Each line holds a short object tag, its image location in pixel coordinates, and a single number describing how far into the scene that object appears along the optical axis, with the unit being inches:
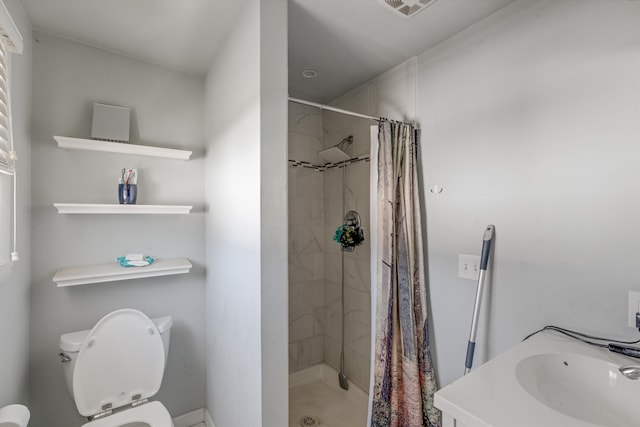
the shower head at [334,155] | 85.6
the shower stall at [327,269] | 86.5
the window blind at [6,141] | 37.2
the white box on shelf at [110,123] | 65.5
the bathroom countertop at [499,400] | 26.3
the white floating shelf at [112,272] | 58.7
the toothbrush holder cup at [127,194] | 66.6
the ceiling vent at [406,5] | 52.5
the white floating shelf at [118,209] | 59.5
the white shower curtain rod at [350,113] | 59.6
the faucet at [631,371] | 33.8
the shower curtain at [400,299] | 61.5
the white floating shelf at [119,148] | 60.8
